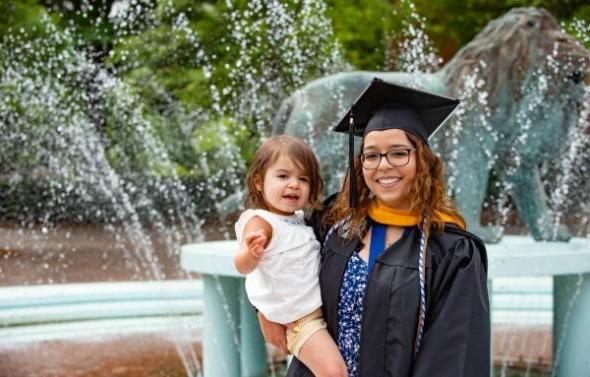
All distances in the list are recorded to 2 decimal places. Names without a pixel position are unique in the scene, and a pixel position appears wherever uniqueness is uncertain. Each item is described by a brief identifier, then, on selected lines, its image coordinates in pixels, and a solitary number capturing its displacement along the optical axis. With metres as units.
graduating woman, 1.77
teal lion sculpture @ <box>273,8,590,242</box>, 5.39
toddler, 1.92
